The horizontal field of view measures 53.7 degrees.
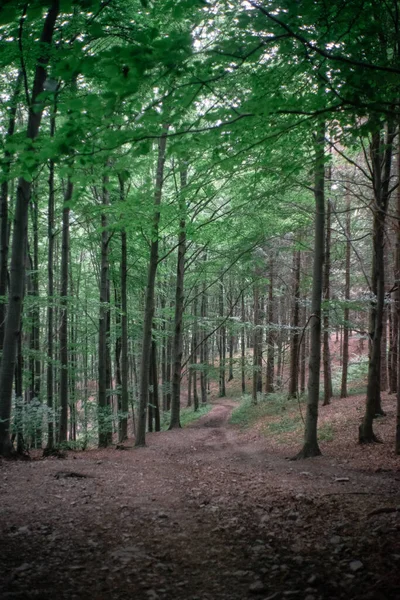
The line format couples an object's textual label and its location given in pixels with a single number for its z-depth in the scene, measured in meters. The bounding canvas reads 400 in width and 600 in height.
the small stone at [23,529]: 4.29
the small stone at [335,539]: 3.84
